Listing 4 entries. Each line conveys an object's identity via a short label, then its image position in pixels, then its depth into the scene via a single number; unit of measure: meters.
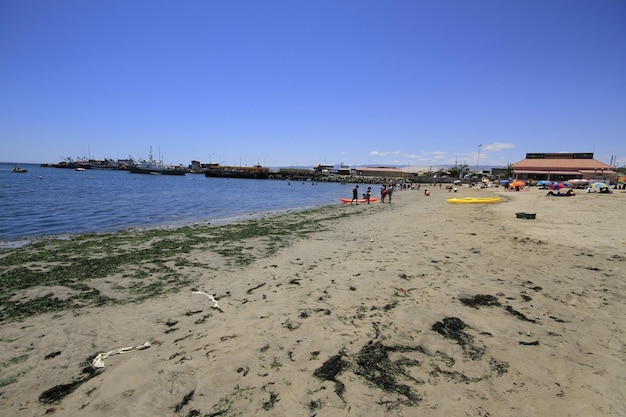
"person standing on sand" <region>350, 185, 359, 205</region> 31.17
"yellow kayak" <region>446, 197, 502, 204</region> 29.99
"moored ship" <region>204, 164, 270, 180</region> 114.81
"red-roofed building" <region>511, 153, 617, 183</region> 60.69
